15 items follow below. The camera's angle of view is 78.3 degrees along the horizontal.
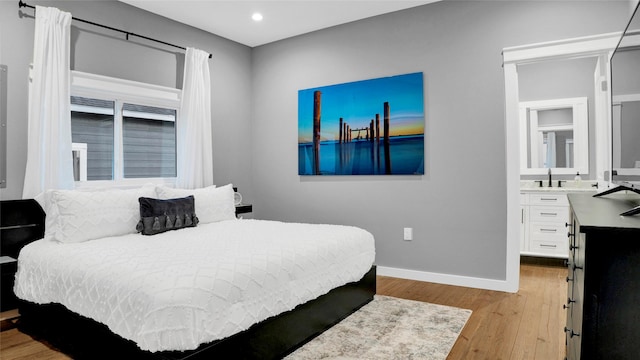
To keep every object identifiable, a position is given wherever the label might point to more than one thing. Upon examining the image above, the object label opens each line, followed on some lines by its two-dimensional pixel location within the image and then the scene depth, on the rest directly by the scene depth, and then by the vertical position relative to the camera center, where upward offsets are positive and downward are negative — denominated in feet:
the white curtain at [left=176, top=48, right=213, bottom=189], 13.64 +1.87
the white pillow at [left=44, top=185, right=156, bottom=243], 8.92 -0.81
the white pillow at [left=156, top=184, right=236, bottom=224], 11.50 -0.63
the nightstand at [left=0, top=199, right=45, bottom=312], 9.54 -1.21
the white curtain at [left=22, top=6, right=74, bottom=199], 9.84 +1.86
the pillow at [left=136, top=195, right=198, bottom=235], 10.05 -0.92
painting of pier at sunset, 12.87 +1.82
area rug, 7.51 -3.31
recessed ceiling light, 13.26 +5.59
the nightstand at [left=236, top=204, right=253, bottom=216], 14.62 -1.10
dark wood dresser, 3.50 -1.03
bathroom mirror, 15.81 +1.76
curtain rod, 9.88 +4.56
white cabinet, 14.94 -1.80
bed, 5.77 -1.80
